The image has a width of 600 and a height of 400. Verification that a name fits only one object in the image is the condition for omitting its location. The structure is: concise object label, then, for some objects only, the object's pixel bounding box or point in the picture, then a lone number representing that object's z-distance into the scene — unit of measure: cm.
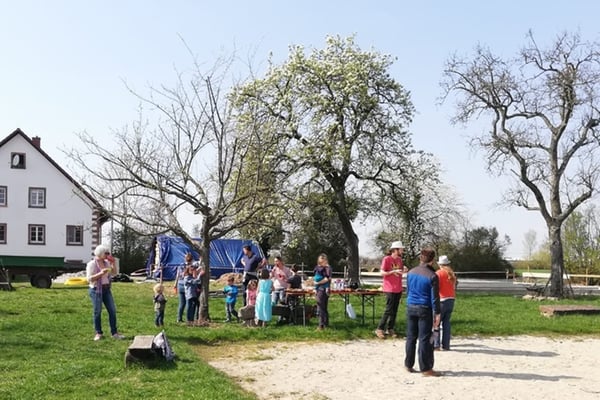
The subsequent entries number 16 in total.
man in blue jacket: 944
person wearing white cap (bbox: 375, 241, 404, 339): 1295
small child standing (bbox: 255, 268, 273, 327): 1422
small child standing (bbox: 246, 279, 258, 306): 1554
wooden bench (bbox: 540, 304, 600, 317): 1788
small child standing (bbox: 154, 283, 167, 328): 1375
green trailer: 2992
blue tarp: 3688
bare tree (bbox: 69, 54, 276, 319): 1464
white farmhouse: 4525
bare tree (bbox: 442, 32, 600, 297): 2536
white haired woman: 1163
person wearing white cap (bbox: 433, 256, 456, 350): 1191
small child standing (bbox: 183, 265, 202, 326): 1478
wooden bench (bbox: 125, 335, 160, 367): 930
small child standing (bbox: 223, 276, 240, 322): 1573
